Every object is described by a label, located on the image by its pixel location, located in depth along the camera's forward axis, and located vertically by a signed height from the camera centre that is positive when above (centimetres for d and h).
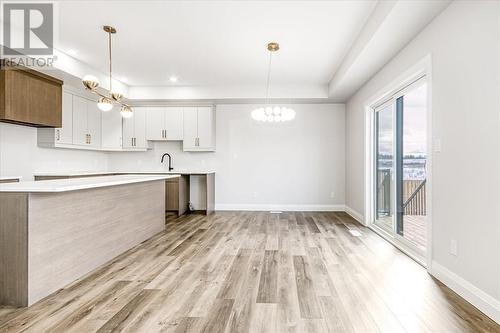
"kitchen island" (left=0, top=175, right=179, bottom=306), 222 -59
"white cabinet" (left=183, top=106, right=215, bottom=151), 671 +87
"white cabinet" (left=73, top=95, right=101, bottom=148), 577 +89
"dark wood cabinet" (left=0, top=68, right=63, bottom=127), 405 +102
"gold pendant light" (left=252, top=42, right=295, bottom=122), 509 +93
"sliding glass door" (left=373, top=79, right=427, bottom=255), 357 +2
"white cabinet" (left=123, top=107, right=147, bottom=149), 678 +81
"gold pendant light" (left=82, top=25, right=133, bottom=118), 333 +90
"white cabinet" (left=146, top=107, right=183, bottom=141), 672 +99
